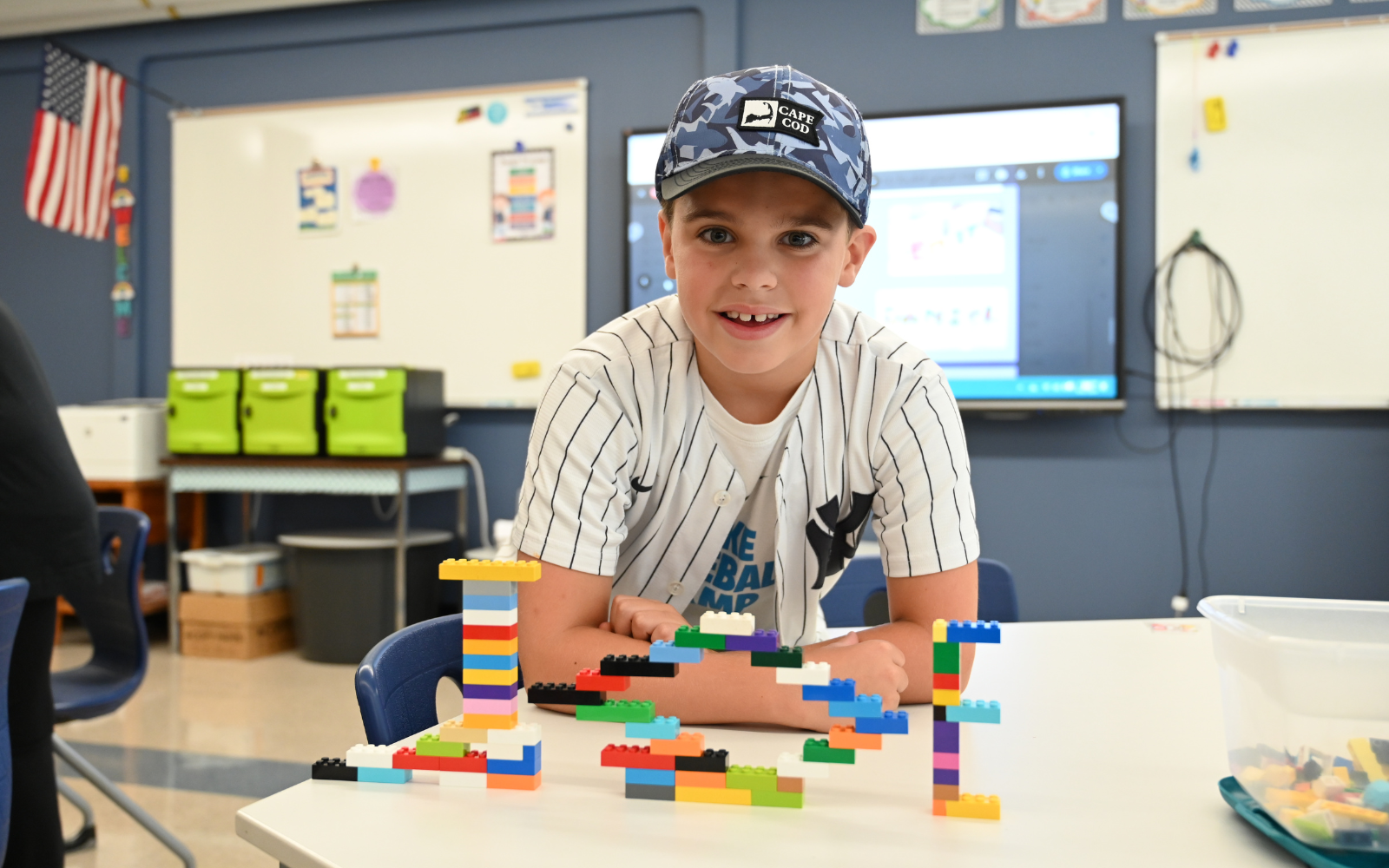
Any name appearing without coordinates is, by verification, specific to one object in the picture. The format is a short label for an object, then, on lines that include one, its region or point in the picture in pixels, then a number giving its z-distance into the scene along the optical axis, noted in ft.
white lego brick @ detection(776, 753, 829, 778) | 2.19
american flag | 12.51
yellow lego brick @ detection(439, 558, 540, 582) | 2.36
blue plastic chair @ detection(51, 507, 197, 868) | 5.81
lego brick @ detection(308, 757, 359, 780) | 2.36
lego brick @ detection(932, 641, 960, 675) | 2.26
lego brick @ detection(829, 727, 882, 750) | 2.24
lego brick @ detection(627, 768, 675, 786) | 2.26
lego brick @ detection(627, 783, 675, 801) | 2.27
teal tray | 1.79
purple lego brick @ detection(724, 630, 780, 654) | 2.29
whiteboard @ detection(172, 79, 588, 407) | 12.87
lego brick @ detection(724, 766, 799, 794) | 2.22
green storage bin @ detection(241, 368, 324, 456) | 12.00
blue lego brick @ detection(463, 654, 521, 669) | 2.37
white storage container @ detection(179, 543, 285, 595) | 12.08
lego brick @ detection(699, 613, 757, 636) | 2.30
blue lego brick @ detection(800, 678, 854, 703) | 2.27
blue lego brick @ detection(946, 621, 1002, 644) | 2.22
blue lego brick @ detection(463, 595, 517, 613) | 2.39
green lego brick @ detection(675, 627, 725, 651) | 2.29
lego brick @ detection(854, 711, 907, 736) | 2.25
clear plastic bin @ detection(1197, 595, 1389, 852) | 1.85
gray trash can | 11.62
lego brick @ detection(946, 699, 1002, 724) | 2.20
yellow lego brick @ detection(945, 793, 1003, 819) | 2.13
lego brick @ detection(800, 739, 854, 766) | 2.21
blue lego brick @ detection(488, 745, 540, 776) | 2.31
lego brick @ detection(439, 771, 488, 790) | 2.34
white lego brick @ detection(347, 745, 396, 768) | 2.36
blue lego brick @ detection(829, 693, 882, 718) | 2.25
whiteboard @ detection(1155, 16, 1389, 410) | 10.49
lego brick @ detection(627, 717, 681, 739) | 2.28
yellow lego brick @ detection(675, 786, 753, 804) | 2.24
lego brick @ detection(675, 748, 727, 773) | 2.25
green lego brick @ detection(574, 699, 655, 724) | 2.35
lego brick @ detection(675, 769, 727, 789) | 2.25
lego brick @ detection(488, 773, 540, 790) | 2.32
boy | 2.93
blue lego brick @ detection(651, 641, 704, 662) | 2.31
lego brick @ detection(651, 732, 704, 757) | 2.25
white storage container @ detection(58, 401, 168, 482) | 12.65
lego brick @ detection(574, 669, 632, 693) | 2.36
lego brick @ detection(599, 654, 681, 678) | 2.35
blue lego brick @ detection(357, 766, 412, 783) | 2.34
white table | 1.95
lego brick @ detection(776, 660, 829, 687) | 2.29
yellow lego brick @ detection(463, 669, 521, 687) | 2.38
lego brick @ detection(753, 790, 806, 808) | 2.22
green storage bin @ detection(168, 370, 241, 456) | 12.28
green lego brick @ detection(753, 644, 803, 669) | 2.32
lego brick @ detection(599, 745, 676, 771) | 2.26
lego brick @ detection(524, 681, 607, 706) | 2.41
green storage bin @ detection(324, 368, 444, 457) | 11.69
